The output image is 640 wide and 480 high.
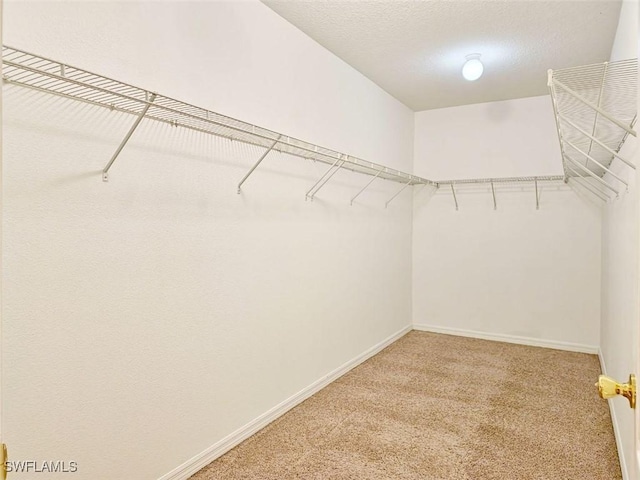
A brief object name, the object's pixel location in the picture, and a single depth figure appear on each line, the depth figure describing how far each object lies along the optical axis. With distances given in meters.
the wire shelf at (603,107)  1.52
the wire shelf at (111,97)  1.40
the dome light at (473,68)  3.13
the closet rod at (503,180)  3.98
